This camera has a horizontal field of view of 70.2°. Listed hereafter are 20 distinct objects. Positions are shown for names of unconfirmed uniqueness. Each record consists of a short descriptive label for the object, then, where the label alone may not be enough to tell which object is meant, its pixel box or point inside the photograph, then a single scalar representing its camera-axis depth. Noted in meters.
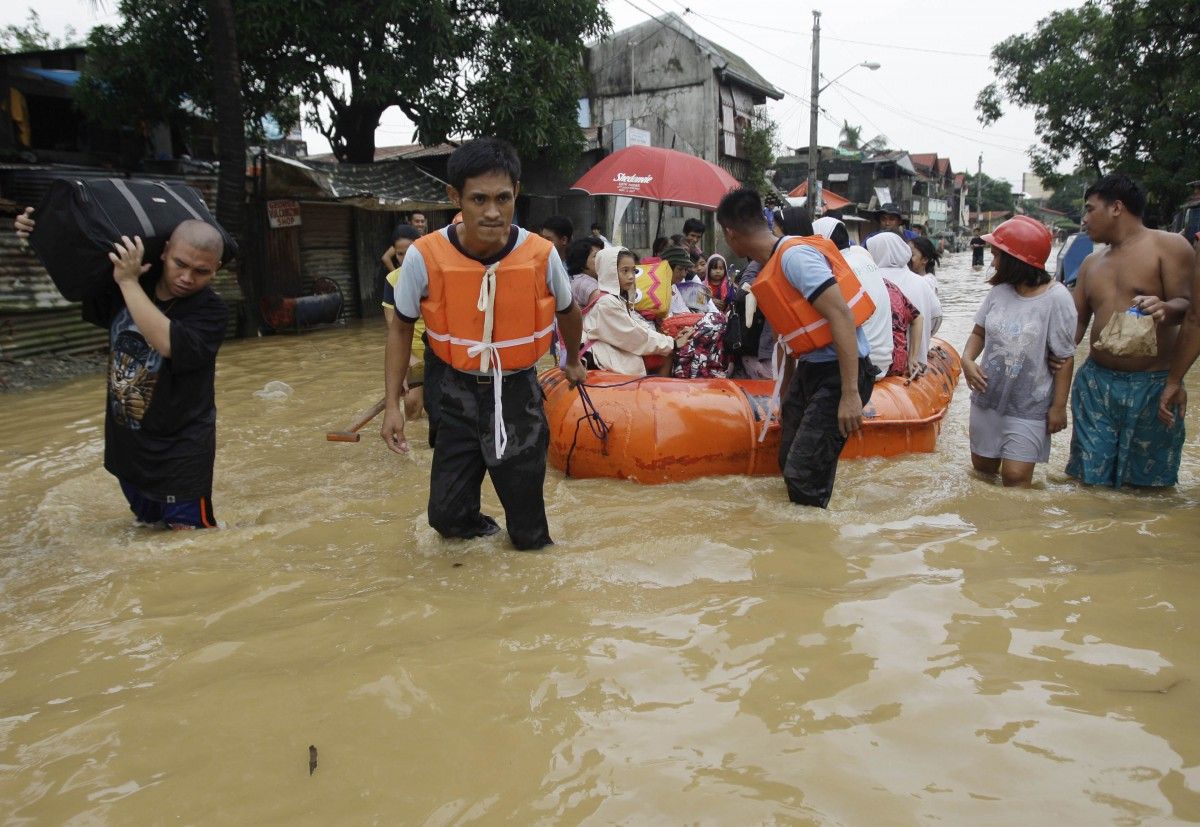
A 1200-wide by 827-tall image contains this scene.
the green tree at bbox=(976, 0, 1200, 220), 16.55
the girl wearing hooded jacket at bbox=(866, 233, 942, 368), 5.73
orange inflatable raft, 4.85
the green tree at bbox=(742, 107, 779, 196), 25.14
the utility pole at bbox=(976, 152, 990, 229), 66.38
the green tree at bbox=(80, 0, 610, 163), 12.43
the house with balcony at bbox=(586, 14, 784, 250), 23.30
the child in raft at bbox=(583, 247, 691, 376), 5.50
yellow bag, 6.21
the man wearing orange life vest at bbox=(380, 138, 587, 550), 3.07
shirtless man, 4.07
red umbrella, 11.89
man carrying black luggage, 3.17
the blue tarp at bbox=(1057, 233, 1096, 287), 8.20
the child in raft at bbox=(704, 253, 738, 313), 9.36
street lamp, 23.75
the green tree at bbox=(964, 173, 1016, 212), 79.75
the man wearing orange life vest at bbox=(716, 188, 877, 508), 3.80
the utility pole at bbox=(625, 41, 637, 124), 24.07
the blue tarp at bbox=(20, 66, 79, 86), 12.73
